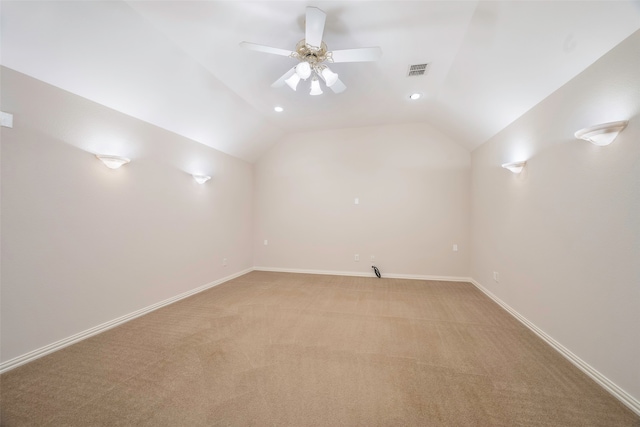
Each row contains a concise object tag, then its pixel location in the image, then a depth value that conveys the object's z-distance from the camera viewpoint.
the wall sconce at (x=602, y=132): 1.60
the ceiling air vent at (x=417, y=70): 2.82
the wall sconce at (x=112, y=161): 2.48
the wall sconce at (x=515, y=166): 2.81
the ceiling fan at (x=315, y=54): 1.76
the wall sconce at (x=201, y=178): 3.86
